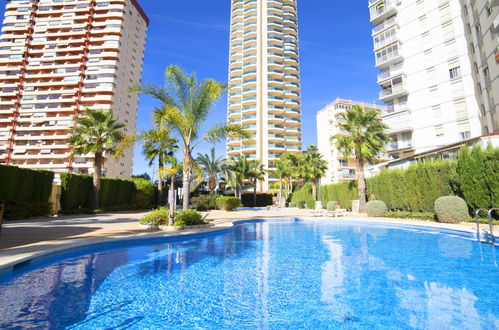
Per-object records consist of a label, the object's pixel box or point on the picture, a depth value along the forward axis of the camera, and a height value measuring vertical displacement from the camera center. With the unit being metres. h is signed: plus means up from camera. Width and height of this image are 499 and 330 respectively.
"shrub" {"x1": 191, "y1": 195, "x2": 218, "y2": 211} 28.70 -0.08
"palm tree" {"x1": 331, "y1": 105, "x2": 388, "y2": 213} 19.14 +4.94
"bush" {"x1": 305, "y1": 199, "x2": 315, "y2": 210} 33.72 -0.48
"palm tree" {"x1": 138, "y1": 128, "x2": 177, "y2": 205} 11.54 +3.04
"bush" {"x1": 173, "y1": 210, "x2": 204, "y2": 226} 10.89 -0.76
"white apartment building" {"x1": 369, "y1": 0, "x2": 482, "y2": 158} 27.34 +15.32
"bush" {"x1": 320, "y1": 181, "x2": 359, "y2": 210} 23.85 +0.72
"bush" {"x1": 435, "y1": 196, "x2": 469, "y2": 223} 11.73 -0.52
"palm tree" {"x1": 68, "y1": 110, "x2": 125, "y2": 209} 19.50 +5.24
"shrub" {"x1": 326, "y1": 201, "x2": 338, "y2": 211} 25.04 -0.58
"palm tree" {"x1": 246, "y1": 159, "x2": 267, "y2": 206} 40.38 +5.00
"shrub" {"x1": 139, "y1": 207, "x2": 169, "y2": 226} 10.86 -0.74
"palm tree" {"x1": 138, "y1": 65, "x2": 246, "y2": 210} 12.20 +4.89
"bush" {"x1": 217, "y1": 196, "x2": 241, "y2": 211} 27.86 -0.19
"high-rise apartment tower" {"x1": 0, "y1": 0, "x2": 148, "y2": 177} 52.56 +29.13
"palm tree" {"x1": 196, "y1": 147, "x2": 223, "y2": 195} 36.50 +5.21
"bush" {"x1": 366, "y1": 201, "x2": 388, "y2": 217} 17.66 -0.59
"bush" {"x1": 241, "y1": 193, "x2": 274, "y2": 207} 44.83 +0.18
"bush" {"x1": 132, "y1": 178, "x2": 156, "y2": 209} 26.22 +1.06
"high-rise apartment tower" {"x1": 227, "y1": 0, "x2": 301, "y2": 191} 57.16 +30.16
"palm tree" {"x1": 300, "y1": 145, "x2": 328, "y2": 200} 36.19 +5.10
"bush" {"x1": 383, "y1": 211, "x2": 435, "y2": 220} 13.99 -0.94
